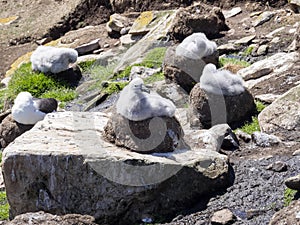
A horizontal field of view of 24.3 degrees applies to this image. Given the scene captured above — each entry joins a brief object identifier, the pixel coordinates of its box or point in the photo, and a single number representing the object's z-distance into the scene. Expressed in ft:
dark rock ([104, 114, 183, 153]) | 25.29
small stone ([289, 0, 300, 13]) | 46.98
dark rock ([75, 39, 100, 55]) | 54.34
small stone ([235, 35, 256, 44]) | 44.29
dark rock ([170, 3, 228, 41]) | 46.88
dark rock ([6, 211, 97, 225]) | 19.31
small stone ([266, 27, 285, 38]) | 44.17
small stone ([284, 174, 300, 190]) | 21.99
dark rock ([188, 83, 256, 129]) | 31.12
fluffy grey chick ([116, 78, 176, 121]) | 25.17
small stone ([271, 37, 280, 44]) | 42.55
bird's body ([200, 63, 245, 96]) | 30.96
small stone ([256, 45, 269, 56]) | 41.52
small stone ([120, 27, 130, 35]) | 56.18
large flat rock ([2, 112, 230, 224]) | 24.59
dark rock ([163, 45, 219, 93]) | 37.73
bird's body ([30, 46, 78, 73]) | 46.29
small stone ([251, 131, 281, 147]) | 27.91
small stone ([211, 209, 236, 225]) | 22.26
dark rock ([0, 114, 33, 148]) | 37.66
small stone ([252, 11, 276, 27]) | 48.24
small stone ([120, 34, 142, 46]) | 53.11
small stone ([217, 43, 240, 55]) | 43.78
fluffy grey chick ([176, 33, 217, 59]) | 37.96
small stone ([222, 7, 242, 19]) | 52.86
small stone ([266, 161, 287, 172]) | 24.62
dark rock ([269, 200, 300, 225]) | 18.66
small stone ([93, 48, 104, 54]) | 54.08
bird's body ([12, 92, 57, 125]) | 36.96
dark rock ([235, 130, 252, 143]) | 29.05
